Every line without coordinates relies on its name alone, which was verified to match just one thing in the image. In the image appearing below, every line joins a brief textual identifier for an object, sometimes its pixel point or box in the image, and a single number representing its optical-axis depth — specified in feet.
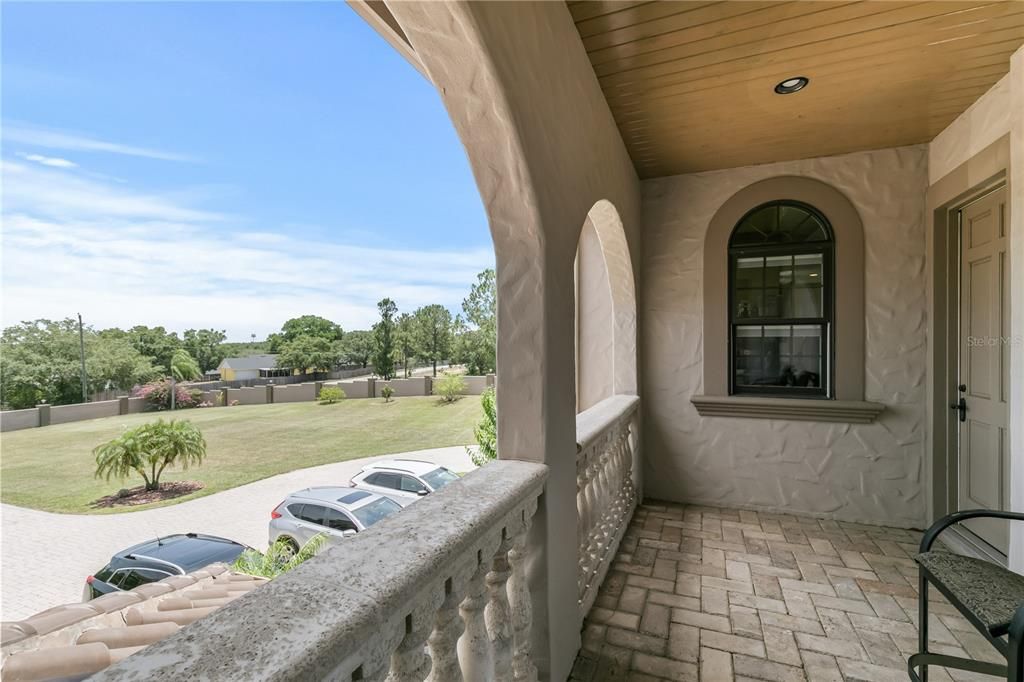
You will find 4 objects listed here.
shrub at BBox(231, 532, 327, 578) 16.06
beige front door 8.05
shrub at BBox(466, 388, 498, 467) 20.92
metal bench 4.04
